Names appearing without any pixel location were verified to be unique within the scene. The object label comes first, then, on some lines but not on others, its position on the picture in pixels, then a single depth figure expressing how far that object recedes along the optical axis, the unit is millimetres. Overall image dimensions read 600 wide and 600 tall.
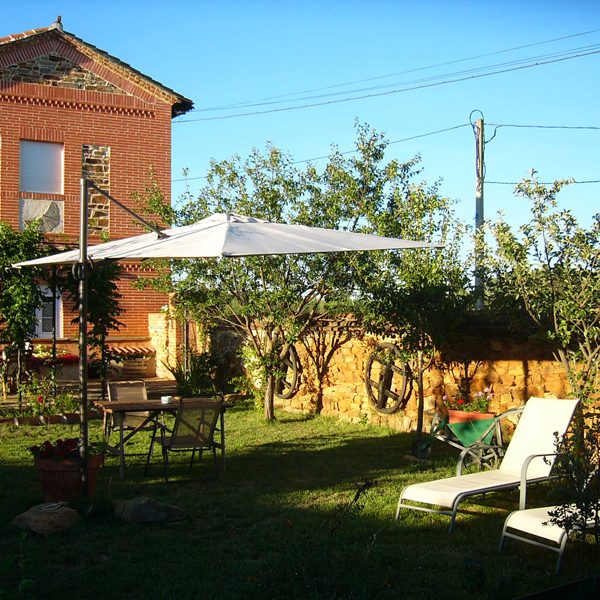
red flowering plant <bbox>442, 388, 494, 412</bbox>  10086
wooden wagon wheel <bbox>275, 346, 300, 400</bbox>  13698
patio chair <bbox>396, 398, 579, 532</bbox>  6047
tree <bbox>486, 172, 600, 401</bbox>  8094
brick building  17375
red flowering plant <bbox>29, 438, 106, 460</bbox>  6898
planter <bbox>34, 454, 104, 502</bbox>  6738
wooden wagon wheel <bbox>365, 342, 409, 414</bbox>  11367
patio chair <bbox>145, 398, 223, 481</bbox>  8047
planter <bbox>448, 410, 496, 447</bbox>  8461
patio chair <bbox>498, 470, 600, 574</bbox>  5004
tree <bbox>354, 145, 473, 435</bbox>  9570
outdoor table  8227
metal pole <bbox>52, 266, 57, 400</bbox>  12383
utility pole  17359
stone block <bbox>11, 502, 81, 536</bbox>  6043
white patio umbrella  6578
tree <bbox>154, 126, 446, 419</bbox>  11586
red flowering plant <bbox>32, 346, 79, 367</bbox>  14330
